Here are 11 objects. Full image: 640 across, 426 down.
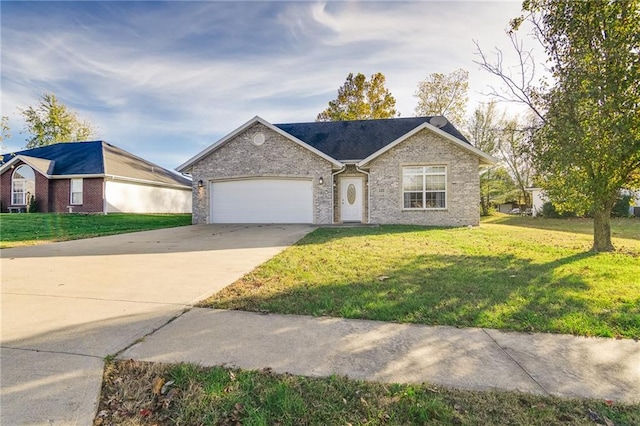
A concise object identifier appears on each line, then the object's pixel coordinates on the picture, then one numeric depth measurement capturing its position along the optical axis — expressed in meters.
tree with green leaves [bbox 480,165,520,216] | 29.37
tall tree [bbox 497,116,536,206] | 28.06
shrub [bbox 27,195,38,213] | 20.05
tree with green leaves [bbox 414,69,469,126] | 27.06
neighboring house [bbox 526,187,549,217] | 24.50
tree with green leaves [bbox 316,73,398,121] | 27.28
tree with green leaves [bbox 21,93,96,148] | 32.62
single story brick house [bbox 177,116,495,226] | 13.80
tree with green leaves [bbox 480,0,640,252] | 6.60
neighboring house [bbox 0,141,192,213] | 19.94
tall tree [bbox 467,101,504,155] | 27.72
